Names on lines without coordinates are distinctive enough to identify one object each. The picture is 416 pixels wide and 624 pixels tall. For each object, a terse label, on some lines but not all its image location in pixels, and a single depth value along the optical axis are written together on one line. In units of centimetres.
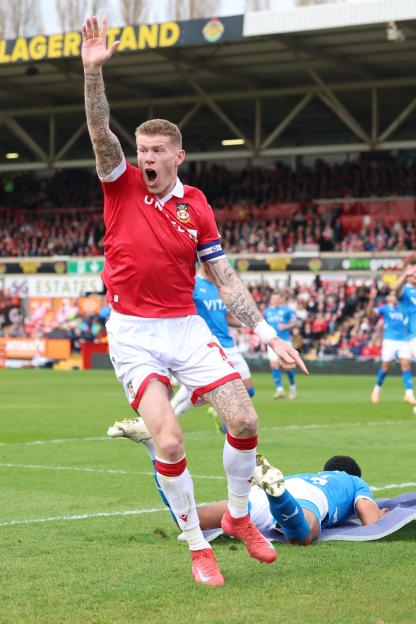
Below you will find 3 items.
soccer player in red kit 947
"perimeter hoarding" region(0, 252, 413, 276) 6037
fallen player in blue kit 988
